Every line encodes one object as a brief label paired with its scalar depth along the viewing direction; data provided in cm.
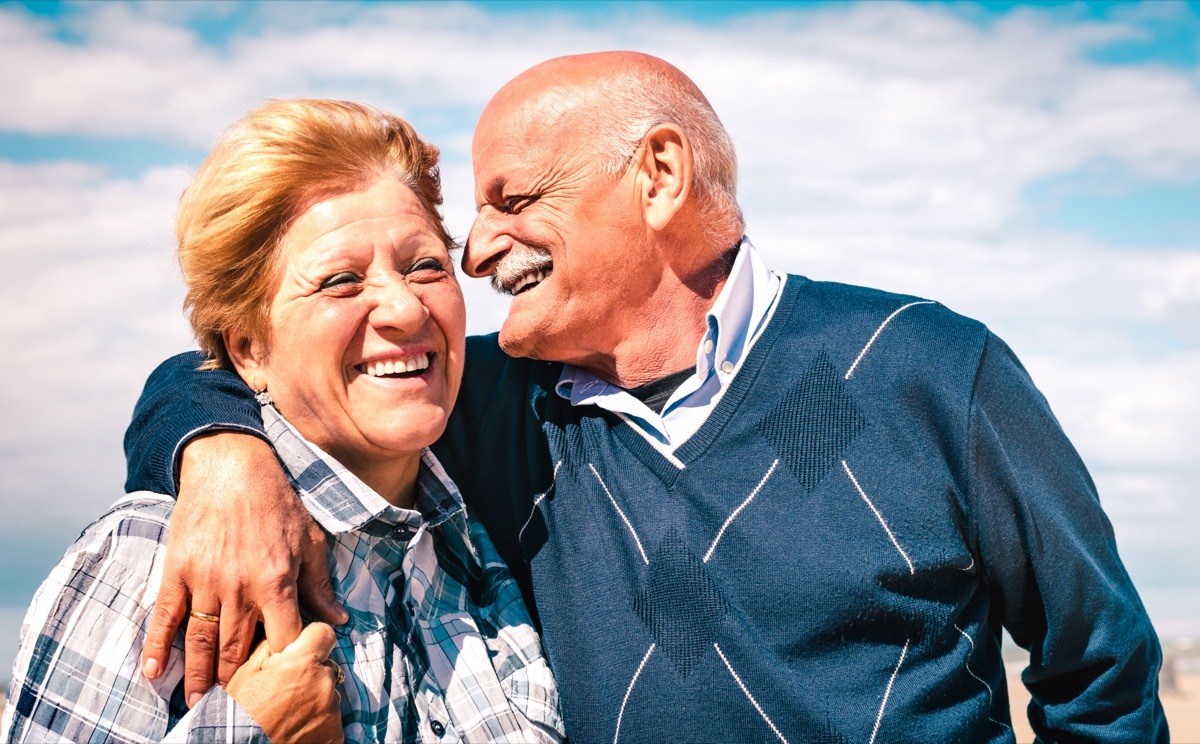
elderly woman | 250
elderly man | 276
